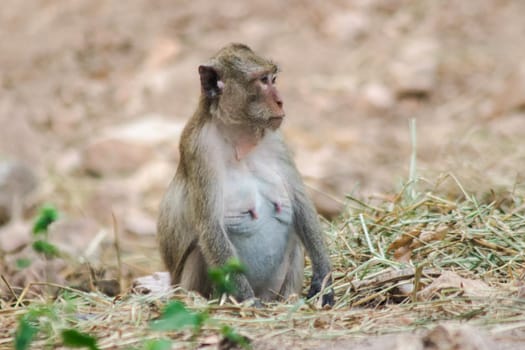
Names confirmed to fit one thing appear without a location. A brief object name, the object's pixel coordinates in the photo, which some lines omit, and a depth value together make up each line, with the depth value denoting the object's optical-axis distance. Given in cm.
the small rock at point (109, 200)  2094
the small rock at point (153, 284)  1203
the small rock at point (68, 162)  2352
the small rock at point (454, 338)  827
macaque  1171
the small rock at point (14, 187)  2082
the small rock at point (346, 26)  2689
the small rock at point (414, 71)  2512
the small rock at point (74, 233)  1727
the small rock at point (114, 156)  2311
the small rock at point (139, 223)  1998
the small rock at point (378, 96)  2483
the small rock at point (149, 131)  2356
